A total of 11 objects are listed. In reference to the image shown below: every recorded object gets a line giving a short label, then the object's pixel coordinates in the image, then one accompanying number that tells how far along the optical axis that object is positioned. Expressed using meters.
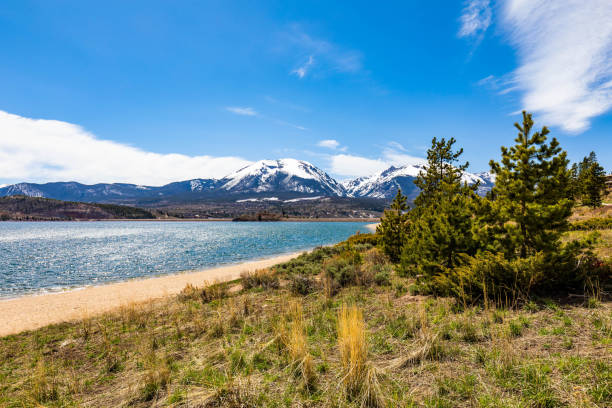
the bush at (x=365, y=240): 28.62
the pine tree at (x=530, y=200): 7.11
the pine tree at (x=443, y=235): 9.41
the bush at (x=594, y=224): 18.22
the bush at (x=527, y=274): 6.92
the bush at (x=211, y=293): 12.56
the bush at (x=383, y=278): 11.43
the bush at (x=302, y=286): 11.74
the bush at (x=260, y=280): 13.87
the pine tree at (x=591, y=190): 38.21
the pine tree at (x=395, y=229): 16.17
